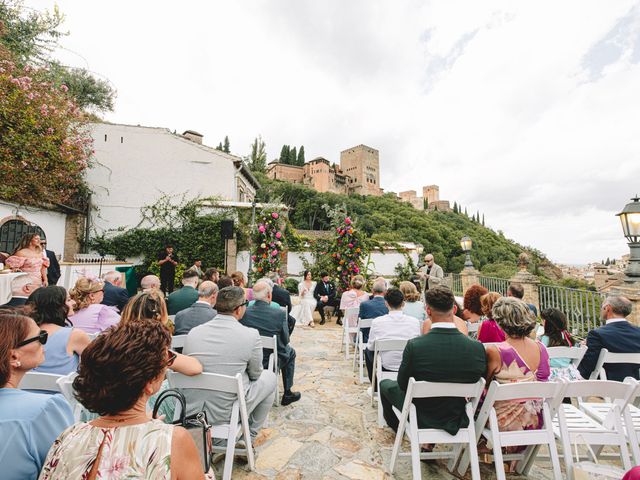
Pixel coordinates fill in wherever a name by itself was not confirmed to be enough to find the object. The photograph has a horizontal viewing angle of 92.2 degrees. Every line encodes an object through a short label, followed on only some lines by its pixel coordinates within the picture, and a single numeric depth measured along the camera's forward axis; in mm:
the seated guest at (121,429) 986
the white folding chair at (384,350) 3137
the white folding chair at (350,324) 5273
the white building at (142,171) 12422
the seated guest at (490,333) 2971
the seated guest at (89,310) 3143
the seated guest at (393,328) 3320
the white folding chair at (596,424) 2037
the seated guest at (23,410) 1134
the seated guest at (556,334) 3041
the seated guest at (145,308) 2533
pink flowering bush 7848
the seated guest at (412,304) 4320
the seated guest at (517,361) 2203
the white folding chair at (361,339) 4230
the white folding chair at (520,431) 2029
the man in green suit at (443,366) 2172
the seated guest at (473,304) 3938
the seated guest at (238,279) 5054
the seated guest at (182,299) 4469
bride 8039
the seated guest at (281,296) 5434
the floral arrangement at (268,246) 9441
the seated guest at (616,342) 2807
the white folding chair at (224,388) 2133
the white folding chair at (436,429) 2086
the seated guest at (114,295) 4645
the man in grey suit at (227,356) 2275
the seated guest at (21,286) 3995
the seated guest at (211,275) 5414
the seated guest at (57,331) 2191
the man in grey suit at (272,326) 3488
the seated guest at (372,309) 4477
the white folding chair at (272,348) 3354
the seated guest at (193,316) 3311
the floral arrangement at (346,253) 9398
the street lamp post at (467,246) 9266
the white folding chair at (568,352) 2826
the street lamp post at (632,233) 4359
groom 8383
